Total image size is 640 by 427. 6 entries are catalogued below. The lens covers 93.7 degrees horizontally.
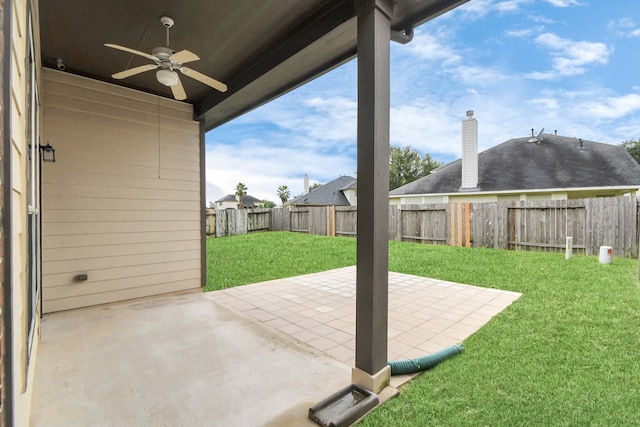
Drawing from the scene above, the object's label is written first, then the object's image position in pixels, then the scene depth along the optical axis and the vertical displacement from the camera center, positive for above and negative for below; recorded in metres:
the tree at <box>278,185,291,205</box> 37.44 +2.23
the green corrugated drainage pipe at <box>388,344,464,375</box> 2.15 -1.14
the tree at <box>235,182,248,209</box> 34.06 +2.42
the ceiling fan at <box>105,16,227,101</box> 2.50 +1.29
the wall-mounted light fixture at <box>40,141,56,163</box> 3.11 +0.61
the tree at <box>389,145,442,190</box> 25.91 +3.79
